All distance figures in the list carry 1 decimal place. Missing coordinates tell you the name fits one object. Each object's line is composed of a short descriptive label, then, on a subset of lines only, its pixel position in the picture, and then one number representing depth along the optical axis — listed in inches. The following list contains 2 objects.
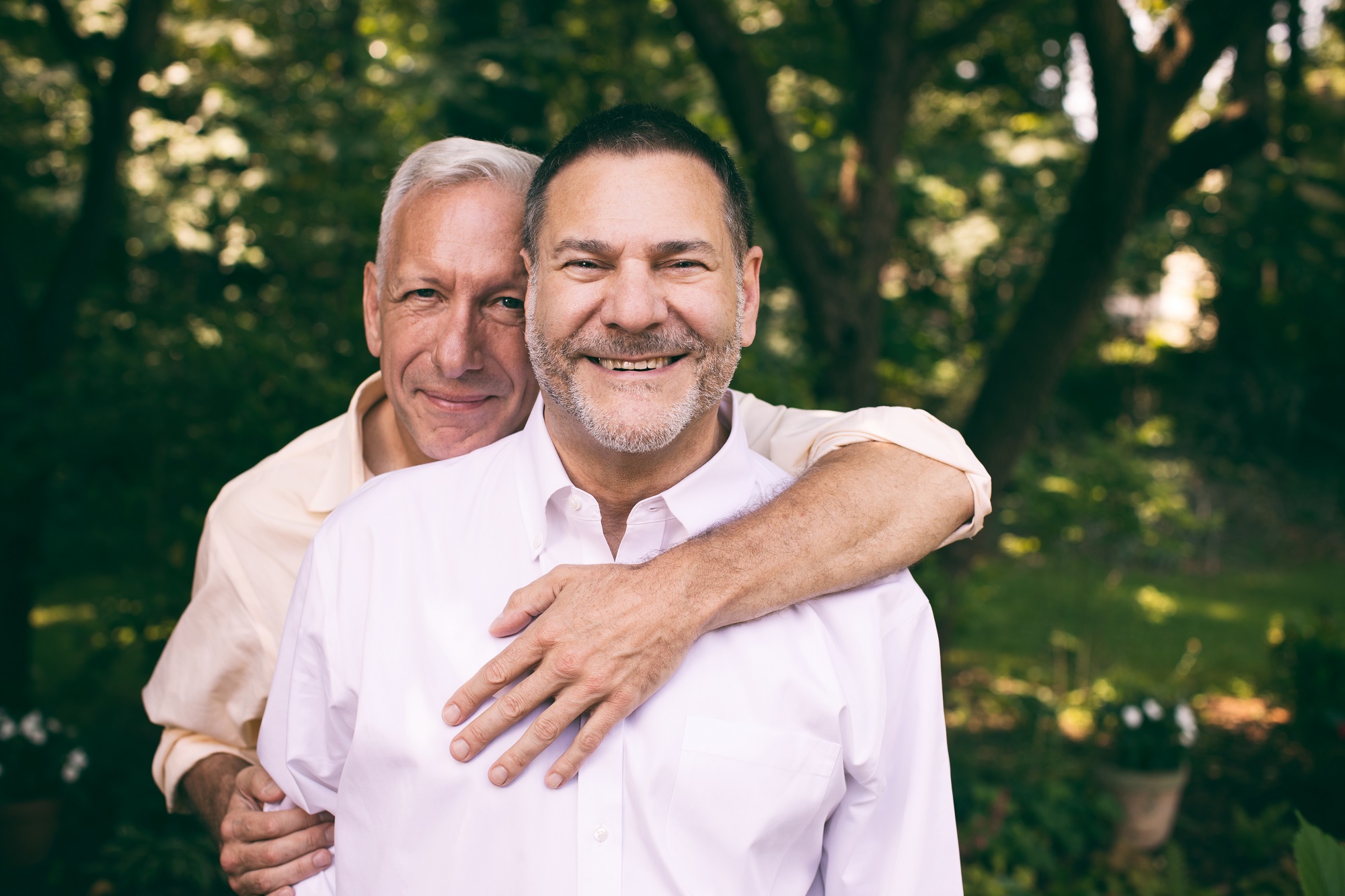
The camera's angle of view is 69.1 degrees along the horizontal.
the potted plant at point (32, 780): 180.5
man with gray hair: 62.7
